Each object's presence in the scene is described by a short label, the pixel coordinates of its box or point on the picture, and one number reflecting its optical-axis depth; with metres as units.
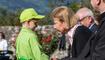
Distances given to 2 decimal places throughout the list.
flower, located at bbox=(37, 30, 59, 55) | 12.02
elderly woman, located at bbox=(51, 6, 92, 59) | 3.01
